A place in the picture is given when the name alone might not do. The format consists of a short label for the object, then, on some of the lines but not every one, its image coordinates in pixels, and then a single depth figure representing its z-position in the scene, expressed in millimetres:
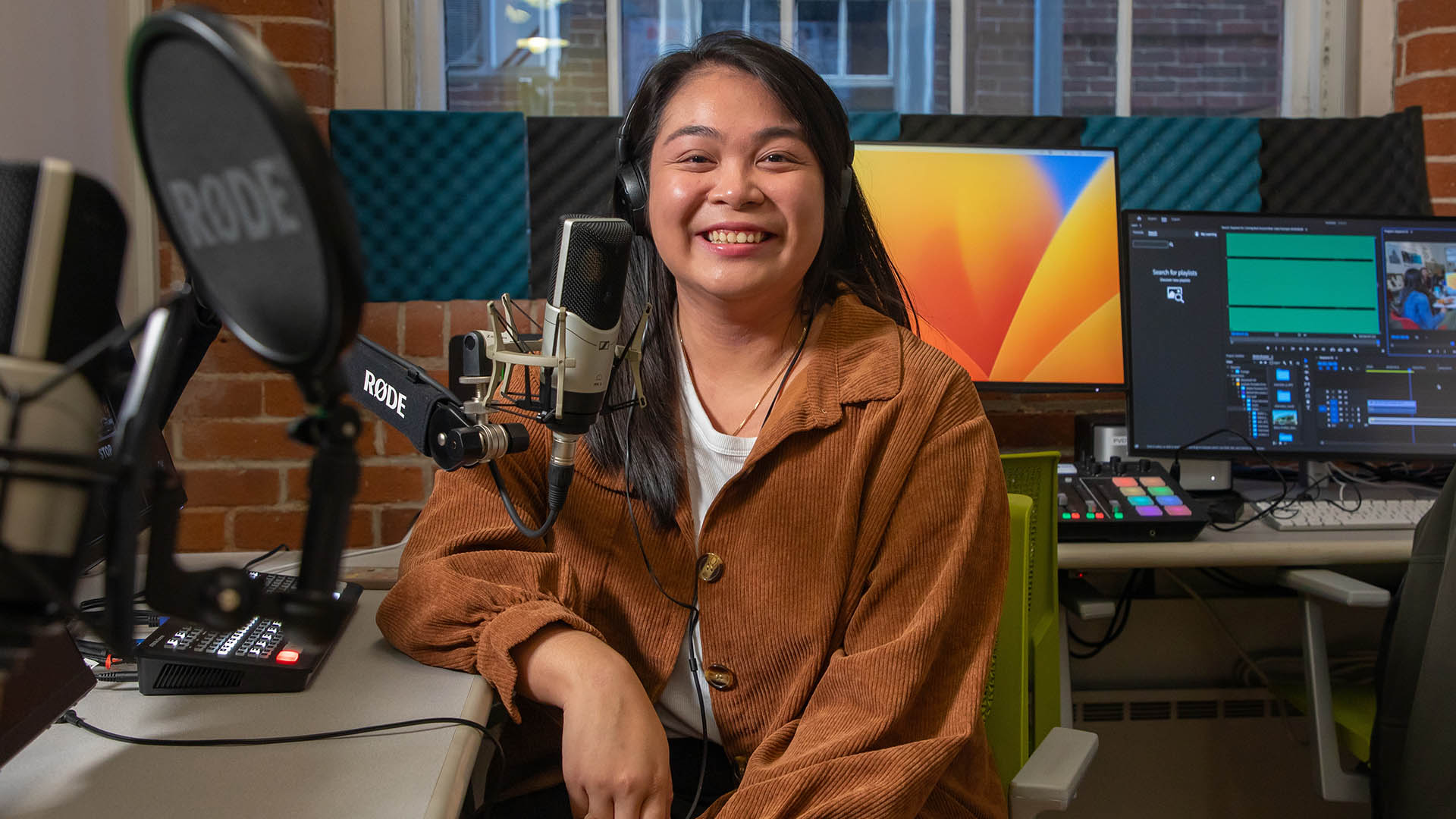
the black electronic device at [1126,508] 1635
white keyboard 1714
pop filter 318
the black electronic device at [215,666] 951
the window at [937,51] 2223
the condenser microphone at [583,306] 923
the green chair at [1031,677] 1132
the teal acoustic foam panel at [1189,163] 2145
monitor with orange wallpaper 1933
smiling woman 1022
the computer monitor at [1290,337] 1875
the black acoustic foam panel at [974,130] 2096
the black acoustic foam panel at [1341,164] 2154
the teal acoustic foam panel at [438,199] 2021
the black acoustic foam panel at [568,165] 2066
